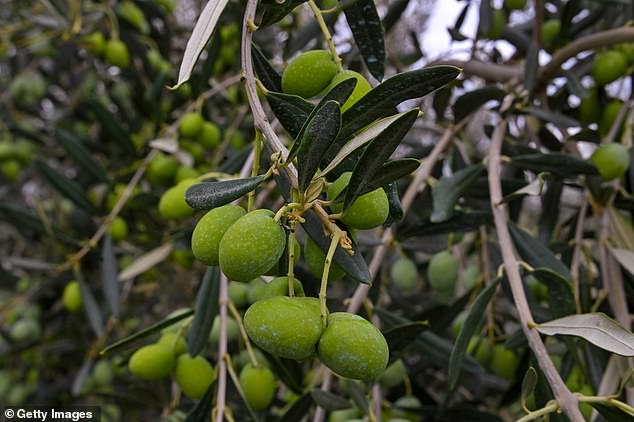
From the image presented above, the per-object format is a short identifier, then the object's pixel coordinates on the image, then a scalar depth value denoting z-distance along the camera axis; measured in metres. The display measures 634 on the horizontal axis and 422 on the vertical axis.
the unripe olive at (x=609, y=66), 0.48
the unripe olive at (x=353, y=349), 0.24
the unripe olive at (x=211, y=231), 0.26
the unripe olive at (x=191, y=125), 0.58
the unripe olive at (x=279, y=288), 0.26
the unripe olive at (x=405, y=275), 0.54
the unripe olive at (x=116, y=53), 0.70
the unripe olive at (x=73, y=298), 0.62
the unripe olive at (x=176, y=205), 0.41
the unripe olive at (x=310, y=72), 0.28
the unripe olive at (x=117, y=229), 0.62
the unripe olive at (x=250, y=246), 0.24
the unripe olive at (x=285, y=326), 0.24
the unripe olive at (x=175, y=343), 0.40
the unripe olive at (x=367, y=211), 0.25
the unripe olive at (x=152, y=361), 0.39
